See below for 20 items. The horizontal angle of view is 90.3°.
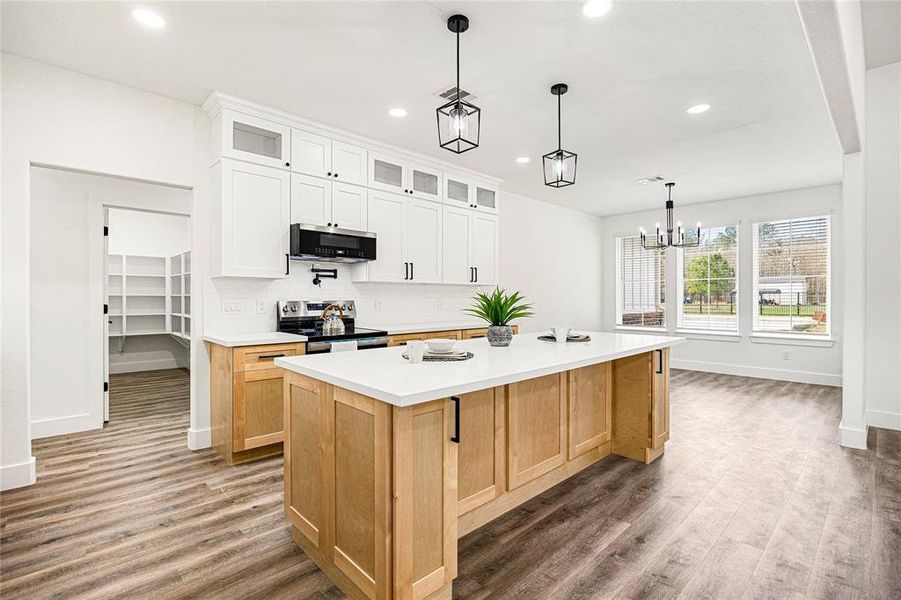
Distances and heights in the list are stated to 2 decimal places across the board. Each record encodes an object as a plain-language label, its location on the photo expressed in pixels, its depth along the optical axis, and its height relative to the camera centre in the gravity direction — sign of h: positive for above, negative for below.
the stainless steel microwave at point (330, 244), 3.79 +0.48
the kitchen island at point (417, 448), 1.59 -0.67
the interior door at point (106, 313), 4.31 -0.15
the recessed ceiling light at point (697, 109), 3.55 +1.52
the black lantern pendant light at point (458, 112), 2.31 +0.96
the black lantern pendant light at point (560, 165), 2.94 +0.89
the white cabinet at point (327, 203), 3.88 +0.86
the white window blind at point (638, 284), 7.71 +0.24
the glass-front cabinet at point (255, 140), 3.46 +1.28
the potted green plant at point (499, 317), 2.76 -0.12
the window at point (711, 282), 6.93 +0.24
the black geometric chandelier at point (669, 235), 5.82 +0.85
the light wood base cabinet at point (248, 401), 3.20 -0.77
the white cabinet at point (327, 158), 3.86 +1.27
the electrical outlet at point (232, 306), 3.73 -0.07
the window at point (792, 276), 6.20 +0.30
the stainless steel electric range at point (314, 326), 3.68 -0.26
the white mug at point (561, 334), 3.00 -0.25
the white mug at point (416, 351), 2.13 -0.26
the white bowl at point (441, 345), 2.27 -0.24
